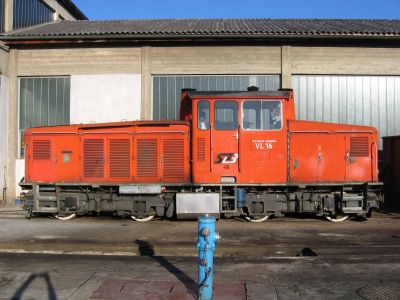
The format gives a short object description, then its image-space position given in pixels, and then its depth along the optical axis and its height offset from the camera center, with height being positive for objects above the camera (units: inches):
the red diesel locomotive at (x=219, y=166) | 482.9 -7.8
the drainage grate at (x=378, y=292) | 235.8 -69.3
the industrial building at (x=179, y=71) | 679.7 +128.5
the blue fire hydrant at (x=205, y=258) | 225.1 -48.2
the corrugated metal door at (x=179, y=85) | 687.7 +108.5
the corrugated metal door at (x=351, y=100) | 686.5 +87.3
